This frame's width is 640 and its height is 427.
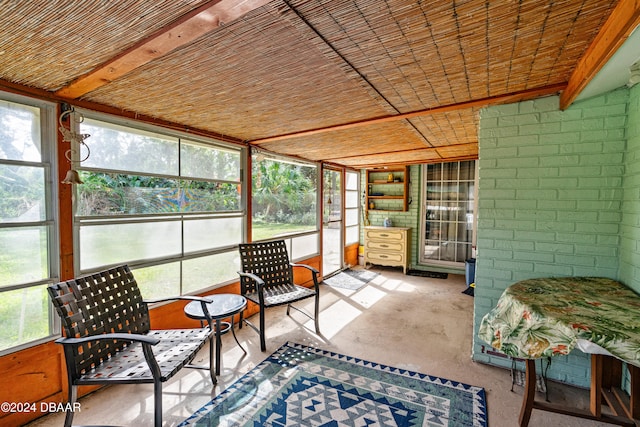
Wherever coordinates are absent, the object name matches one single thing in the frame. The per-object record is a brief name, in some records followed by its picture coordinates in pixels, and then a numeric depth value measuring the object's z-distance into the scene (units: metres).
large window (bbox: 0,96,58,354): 1.84
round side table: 2.27
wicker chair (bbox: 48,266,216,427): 1.61
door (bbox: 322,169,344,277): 5.34
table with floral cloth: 1.34
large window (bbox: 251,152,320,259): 3.86
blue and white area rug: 1.86
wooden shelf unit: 6.09
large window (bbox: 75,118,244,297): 2.27
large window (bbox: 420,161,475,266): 5.58
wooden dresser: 5.71
